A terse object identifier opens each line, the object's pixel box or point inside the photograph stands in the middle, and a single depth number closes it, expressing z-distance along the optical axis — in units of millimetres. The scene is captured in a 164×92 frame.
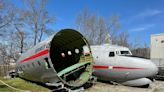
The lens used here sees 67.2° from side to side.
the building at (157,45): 19605
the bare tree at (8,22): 16979
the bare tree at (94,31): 23850
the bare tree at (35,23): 20761
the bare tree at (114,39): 25881
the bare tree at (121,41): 27259
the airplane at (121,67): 8068
